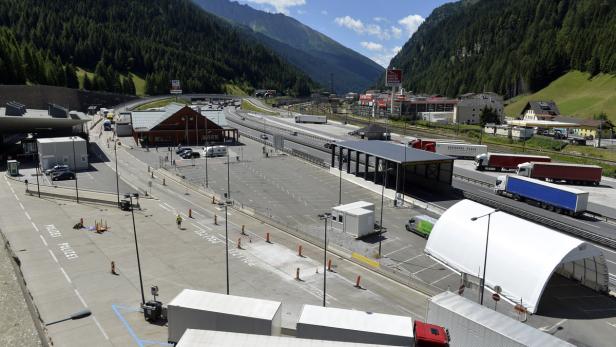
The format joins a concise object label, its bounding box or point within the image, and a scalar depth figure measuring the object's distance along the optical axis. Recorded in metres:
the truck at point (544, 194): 47.81
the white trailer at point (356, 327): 19.36
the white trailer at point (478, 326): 19.66
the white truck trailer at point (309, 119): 138.12
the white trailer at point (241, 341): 16.78
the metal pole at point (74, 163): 65.06
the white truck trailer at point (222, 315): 20.73
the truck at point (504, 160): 71.81
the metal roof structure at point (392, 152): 54.09
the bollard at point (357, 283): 29.89
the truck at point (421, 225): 39.78
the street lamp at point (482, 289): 26.77
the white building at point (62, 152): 63.09
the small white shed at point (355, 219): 39.91
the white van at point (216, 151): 77.12
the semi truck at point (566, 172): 63.66
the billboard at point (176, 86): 171.30
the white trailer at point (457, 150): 82.94
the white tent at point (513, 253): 27.16
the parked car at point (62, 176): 58.91
